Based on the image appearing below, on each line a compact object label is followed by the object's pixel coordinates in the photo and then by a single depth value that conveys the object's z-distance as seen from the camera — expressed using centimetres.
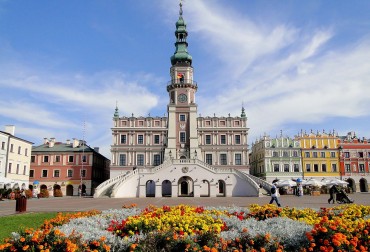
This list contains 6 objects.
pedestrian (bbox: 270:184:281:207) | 2365
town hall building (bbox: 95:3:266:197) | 6347
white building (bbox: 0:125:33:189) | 5228
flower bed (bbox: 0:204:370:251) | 692
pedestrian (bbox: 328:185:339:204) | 2805
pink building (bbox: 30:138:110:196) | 6662
